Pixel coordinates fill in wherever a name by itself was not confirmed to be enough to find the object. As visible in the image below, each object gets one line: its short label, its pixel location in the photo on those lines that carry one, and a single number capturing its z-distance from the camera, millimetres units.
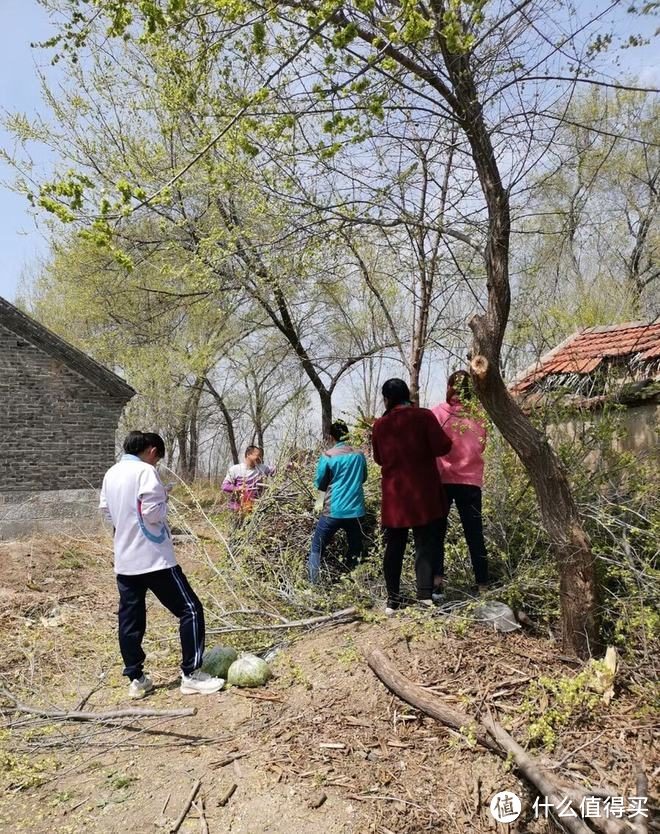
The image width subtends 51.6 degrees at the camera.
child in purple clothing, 7809
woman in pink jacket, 5477
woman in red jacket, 5254
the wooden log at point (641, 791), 2963
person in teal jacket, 6461
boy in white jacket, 5070
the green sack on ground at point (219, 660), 5297
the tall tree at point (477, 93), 4133
